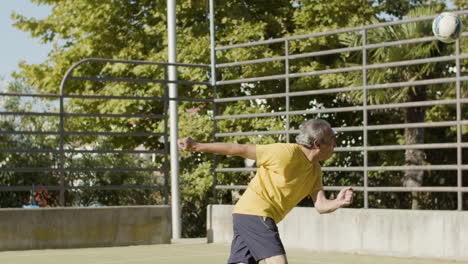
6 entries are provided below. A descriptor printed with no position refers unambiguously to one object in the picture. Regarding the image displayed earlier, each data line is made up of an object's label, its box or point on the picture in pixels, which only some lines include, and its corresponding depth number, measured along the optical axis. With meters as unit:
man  5.87
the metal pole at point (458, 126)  10.82
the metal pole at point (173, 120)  15.92
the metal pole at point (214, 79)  14.41
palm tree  17.84
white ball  10.46
